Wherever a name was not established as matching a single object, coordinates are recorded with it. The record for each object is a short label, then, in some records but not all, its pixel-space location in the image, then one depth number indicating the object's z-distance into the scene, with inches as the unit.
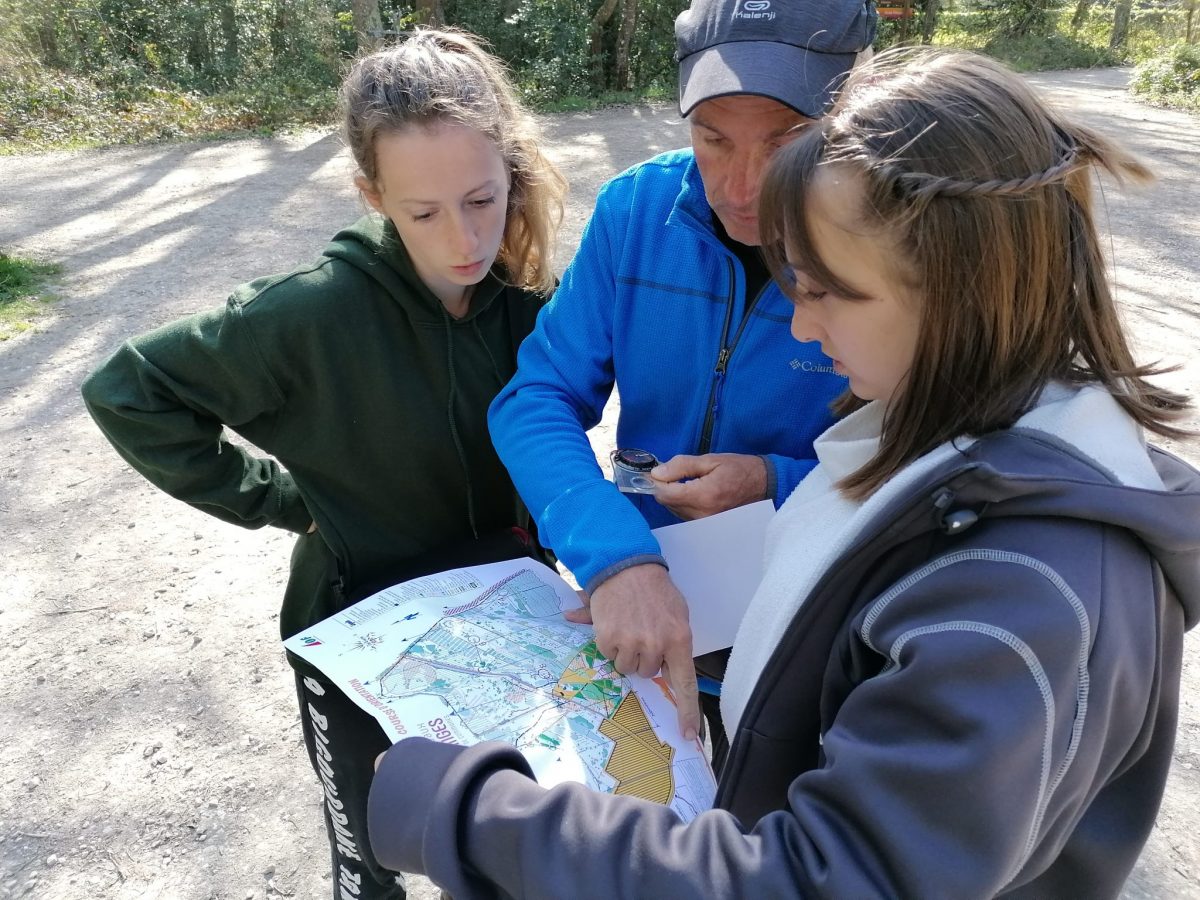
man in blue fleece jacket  54.9
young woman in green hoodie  65.2
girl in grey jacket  31.2
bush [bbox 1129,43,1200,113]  564.1
